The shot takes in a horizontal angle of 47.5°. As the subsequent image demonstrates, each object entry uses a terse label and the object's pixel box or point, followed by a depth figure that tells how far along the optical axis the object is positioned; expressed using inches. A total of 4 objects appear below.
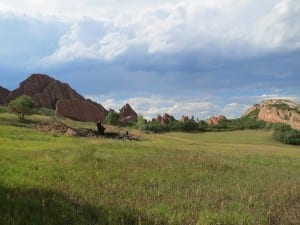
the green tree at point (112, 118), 2966.1
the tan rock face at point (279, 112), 4568.9
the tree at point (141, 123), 2961.6
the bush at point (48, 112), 3256.5
